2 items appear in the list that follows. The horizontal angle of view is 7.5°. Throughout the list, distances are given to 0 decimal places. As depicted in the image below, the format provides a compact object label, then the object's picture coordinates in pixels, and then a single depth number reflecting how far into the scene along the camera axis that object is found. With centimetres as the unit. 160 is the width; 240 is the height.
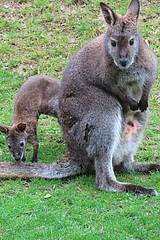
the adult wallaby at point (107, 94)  1244
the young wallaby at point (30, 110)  1413
